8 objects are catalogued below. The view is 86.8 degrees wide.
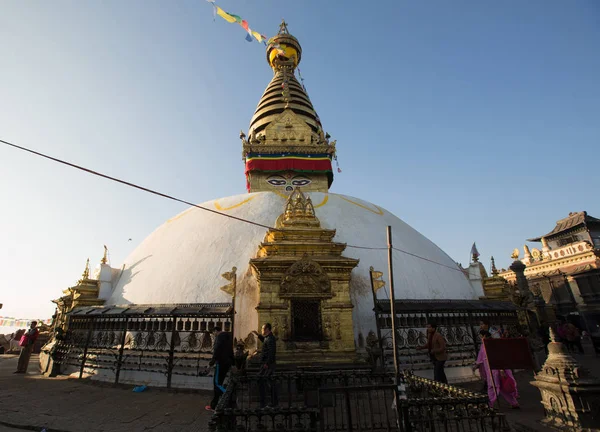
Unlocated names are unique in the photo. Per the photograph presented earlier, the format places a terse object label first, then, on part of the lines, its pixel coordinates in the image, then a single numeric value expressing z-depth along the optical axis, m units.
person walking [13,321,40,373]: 11.11
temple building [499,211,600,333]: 24.75
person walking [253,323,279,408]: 6.38
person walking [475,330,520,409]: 6.41
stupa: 8.63
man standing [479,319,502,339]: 9.30
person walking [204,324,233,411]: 6.38
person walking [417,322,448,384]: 7.24
